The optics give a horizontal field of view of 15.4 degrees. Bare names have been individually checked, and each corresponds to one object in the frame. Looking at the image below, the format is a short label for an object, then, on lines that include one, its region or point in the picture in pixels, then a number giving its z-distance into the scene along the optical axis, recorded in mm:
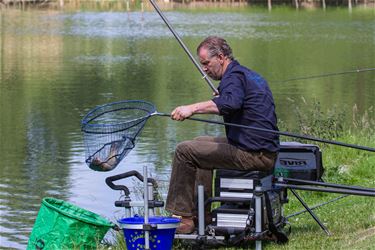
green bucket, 9543
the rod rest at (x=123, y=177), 9531
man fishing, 9265
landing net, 9471
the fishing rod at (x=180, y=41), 10641
